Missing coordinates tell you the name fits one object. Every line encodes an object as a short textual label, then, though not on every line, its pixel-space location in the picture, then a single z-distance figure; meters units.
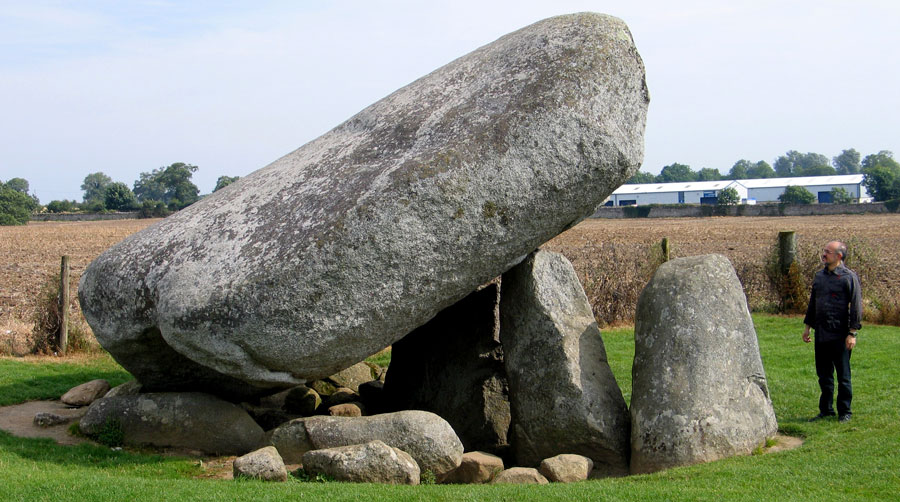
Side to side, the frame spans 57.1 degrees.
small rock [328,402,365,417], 10.50
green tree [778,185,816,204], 84.38
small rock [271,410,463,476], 8.52
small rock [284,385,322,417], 11.35
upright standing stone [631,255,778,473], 8.22
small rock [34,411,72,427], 10.53
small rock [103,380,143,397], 10.70
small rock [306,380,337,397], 12.09
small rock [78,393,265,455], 9.66
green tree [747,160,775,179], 188.51
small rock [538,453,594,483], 8.19
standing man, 9.61
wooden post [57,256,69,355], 14.87
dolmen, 8.23
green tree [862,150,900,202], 81.25
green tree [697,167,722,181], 175.73
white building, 107.88
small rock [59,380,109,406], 11.59
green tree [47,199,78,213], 97.00
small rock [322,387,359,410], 11.57
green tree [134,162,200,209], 109.48
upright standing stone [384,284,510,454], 10.15
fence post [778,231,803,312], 18.23
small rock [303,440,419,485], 7.96
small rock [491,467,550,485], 8.02
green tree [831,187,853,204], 88.81
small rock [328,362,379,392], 12.56
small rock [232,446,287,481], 7.98
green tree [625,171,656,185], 162.46
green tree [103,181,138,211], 95.88
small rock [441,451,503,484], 8.51
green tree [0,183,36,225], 68.88
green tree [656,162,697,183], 170.25
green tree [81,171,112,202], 182.62
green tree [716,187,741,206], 86.69
